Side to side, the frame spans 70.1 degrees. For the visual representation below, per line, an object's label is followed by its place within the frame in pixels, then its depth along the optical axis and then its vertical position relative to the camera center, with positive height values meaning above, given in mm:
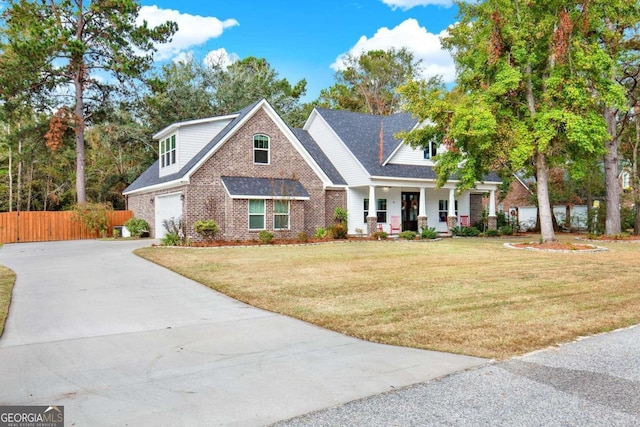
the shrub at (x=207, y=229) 18547 -397
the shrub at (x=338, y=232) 21109 -686
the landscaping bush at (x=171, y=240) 18111 -815
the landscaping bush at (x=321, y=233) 20973 -752
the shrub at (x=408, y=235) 21719 -907
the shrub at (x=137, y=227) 23656 -353
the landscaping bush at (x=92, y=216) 24625 +261
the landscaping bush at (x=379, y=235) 21562 -879
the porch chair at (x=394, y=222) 24031 -309
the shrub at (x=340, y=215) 23016 +100
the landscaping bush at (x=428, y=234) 21781 -873
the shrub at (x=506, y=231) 25328 -912
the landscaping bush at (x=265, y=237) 19094 -795
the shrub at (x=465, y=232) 24172 -893
